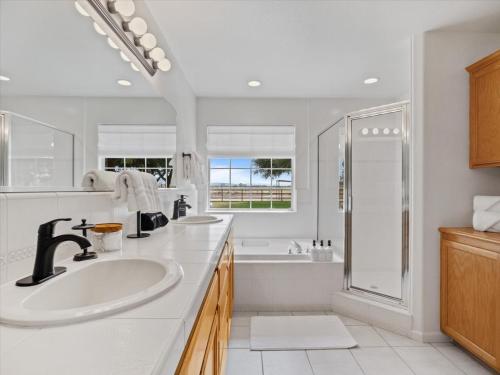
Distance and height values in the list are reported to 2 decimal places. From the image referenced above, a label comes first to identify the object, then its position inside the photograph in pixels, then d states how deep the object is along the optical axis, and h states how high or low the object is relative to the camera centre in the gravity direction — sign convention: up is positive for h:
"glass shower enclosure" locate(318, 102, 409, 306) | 2.35 -0.11
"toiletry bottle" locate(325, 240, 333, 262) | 2.56 -0.63
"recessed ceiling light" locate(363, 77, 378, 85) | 2.89 +1.23
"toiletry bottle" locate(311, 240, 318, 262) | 2.57 -0.63
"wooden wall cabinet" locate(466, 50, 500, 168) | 1.76 +0.55
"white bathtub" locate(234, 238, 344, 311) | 2.51 -0.90
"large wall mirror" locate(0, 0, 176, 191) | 0.77 +0.34
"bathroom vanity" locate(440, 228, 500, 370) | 1.57 -0.66
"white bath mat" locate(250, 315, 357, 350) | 1.96 -1.15
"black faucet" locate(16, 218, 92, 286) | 0.76 -0.18
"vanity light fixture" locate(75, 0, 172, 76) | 1.25 +0.92
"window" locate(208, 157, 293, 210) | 3.63 +0.08
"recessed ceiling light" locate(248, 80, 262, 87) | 3.00 +1.22
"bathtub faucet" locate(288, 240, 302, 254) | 2.93 -0.66
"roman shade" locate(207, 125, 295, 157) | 3.54 +0.65
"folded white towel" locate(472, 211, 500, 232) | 1.72 -0.21
